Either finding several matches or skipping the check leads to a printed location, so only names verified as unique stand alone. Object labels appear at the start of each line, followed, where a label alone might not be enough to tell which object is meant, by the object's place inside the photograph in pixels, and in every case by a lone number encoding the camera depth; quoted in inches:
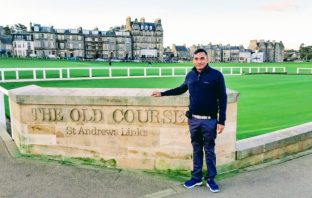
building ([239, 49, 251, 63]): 5743.1
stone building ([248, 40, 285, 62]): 5989.2
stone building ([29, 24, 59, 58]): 4407.0
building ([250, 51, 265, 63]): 5674.2
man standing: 158.7
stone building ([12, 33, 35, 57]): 4375.0
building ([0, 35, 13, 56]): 4407.0
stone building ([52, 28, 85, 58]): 4547.2
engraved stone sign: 183.0
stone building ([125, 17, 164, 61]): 4953.3
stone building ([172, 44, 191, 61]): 5816.4
